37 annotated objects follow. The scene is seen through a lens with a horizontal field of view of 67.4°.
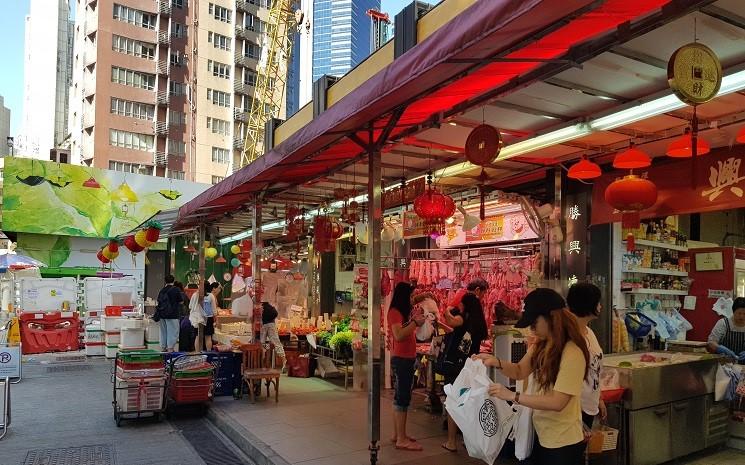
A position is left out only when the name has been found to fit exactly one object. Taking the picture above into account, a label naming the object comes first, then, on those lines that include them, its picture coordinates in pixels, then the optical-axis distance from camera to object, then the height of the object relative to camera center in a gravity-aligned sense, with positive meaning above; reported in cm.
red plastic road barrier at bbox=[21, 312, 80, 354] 1712 -252
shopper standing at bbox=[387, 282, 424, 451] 644 -119
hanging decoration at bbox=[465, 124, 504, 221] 511 +104
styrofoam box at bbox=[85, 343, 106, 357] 1677 -295
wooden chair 921 -198
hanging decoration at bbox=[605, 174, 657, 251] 482 +56
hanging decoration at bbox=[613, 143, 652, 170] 532 +95
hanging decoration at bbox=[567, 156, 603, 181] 630 +100
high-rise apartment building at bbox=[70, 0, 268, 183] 5047 +1670
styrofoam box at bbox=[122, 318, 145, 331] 1453 -188
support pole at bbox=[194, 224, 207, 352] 1301 -58
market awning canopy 330 +139
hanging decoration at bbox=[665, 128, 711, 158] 489 +99
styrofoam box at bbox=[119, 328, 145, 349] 1411 -213
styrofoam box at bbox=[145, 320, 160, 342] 1517 -216
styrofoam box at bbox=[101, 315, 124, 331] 1581 -202
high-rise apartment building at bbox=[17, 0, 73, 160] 8538 +3048
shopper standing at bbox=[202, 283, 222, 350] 1330 -145
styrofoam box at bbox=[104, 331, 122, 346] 1590 -245
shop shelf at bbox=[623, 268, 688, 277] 805 -19
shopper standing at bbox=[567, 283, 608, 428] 392 -47
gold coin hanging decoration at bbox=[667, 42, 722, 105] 340 +115
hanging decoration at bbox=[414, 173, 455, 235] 712 +64
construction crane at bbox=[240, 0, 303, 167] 5553 +1853
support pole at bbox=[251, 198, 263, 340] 1006 -13
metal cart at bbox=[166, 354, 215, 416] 893 -207
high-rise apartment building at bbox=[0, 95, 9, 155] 9715 +2263
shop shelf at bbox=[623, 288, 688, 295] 803 -49
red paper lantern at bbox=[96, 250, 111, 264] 1808 -20
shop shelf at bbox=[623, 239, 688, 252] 807 +21
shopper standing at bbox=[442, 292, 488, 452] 656 -94
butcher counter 567 -160
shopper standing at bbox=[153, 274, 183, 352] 1382 -152
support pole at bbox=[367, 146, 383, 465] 581 -46
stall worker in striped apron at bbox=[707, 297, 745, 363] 701 -98
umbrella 1814 -37
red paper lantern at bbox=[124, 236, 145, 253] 1419 +19
